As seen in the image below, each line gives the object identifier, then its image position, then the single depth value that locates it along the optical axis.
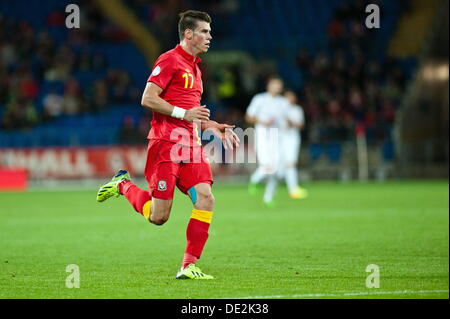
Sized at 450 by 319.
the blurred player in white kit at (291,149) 19.39
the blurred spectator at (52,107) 30.38
